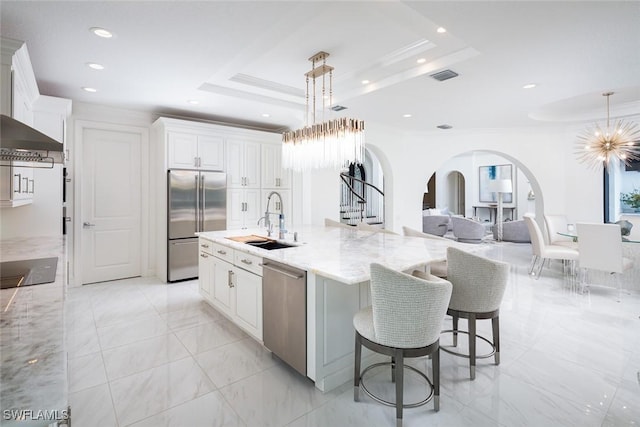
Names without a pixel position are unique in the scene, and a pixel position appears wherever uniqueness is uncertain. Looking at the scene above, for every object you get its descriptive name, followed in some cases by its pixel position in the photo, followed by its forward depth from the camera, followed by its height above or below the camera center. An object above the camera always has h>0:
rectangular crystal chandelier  2.98 +0.69
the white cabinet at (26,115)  2.37 +0.95
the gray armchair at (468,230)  8.14 -0.45
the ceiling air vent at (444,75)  3.41 +1.49
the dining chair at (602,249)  3.96 -0.47
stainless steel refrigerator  4.75 +0.01
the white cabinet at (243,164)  5.38 +0.84
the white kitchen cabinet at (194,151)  4.80 +0.96
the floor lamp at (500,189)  8.76 +0.63
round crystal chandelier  4.91 +1.10
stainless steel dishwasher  2.19 -0.73
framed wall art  10.49 +1.17
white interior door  4.66 +0.13
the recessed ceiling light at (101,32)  2.50 +1.43
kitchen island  2.12 -0.49
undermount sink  3.07 -0.31
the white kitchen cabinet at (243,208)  5.39 +0.08
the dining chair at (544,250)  4.76 -0.58
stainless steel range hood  1.66 +0.40
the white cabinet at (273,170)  5.77 +0.78
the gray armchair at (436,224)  9.04 -0.33
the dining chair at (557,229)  5.56 -0.31
